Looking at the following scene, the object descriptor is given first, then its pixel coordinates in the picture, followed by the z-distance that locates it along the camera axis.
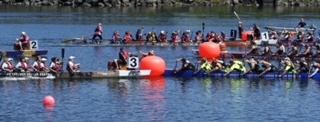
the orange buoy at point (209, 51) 62.59
